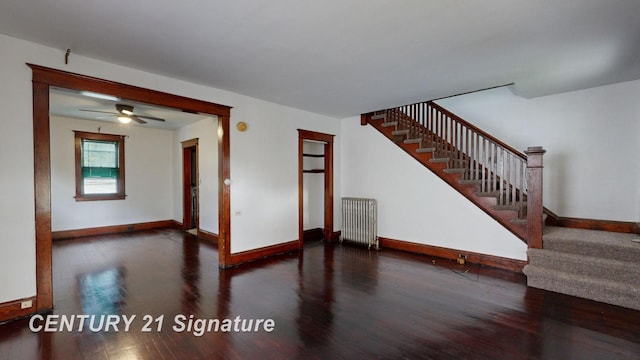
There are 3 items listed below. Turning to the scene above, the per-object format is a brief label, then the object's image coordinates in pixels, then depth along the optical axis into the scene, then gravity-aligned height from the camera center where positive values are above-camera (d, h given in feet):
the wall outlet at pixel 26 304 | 8.67 -4.02
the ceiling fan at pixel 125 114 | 15.52 +3.60
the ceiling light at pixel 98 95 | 9.98 +3.03
